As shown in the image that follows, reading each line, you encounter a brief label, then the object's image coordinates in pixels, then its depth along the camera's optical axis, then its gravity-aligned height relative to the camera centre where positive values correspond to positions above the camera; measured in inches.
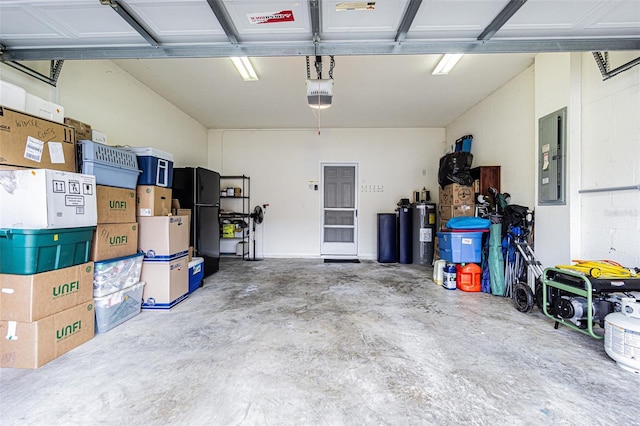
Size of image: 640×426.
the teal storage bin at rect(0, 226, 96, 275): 74.4 -10.5
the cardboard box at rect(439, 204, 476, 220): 178.1 +2.0
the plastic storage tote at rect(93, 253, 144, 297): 94.5 -22.9
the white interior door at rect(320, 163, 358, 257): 252.1 +5.6
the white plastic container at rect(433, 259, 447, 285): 162.9 -35.8
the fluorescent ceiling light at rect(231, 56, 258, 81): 132.2 +75.0
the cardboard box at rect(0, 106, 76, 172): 77.2 +22.1
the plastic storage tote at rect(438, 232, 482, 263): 147.2 -18.6
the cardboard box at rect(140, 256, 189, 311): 117.4 -31.6
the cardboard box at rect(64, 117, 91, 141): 104.8 +34.0
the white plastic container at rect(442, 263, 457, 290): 151.6 -36.5
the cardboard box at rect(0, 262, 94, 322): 74.3 -23.4
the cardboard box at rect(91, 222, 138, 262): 95.8 -10.6
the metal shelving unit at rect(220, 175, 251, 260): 244.4 +4.7
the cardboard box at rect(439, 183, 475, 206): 178.9 +12.6
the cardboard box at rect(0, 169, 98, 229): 76.9 +4.0
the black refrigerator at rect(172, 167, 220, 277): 168.4 +4.9
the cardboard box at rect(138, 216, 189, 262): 117.4 -11.0
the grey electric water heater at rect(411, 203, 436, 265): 217.0 -13.8
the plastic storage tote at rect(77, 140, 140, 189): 94.8 +18.4
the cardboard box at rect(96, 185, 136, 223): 98.8 +3.3
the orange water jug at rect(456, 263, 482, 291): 147.4 -35.1
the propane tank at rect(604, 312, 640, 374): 71.2 -34.7
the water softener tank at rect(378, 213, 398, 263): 231.5 -20.7
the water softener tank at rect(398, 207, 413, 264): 227.3 -17.8
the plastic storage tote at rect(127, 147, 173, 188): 119.4 +21.3
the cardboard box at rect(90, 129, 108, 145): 110.9 +31.7
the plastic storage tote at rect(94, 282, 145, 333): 96.1 -35.7
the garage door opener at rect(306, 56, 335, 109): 110.3 +51.8
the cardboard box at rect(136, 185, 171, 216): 119.3 +5.8
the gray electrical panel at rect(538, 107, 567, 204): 118.4 +25.9
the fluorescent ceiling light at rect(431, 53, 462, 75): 130.9 +76.0
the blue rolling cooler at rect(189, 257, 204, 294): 142.3 -32.8
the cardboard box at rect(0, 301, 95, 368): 74.9 -36.5
